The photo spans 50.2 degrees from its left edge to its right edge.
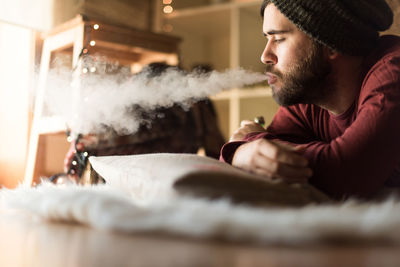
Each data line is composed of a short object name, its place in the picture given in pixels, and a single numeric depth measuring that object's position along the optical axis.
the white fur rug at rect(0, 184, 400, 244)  0.57
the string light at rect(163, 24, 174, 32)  3.04
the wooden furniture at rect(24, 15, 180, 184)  1.68
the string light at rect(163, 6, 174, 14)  2.98
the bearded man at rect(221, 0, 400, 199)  0.82
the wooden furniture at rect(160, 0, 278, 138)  2.68
